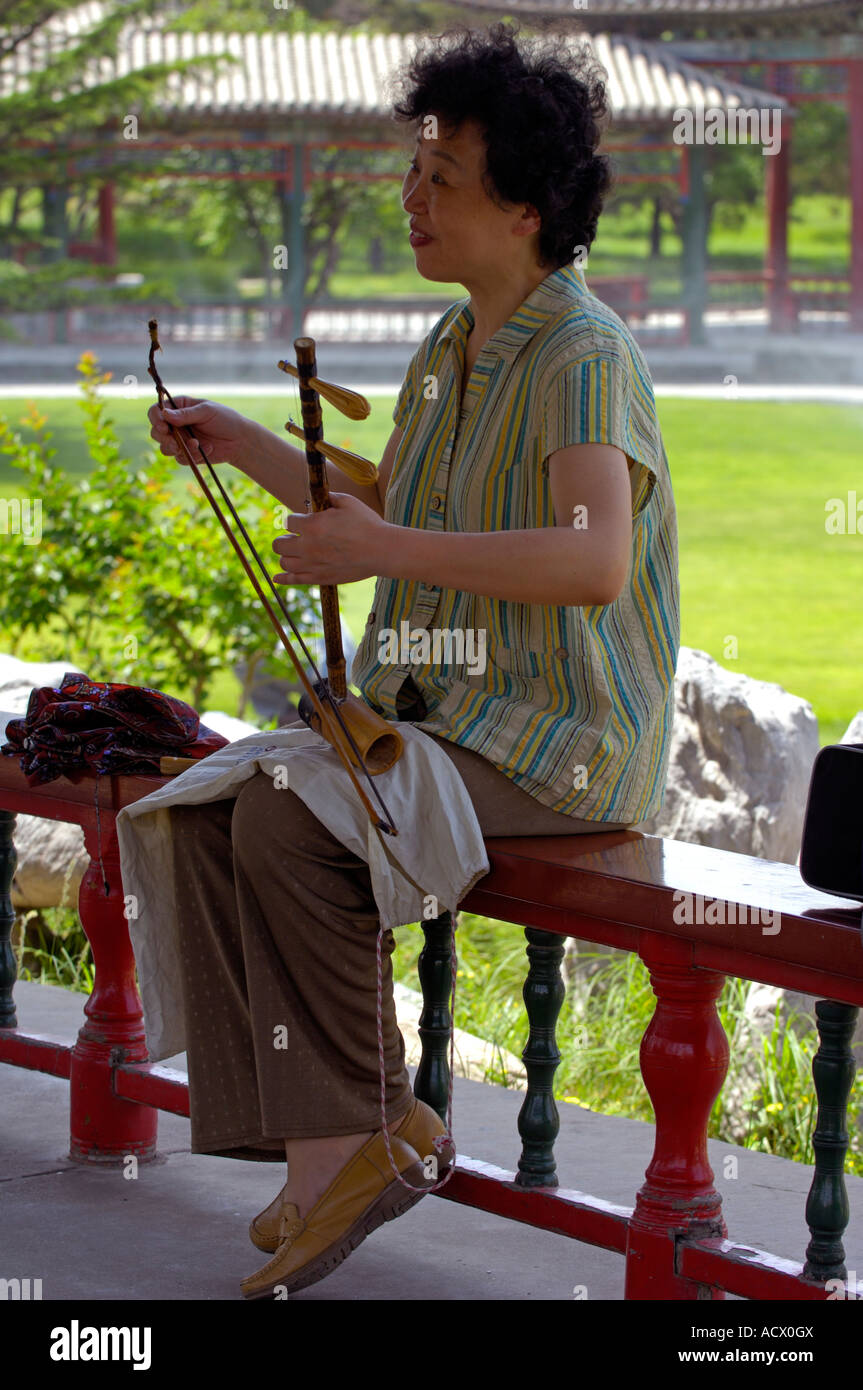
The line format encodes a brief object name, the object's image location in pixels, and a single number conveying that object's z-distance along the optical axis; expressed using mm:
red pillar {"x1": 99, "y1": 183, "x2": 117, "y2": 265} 22125
